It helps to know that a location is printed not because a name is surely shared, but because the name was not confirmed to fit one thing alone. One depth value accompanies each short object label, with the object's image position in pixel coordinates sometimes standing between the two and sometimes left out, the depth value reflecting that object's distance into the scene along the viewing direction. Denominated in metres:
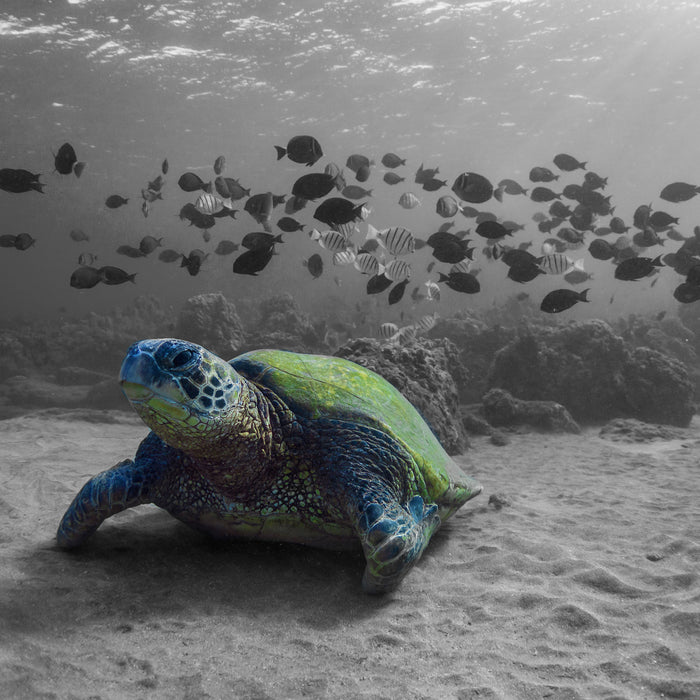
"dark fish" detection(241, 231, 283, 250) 5.33
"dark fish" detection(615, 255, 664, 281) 5.42
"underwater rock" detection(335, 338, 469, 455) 5.72
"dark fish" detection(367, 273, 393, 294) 6.36
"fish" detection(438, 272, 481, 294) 5.78
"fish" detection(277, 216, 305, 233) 6.31
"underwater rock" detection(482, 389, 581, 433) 7.08
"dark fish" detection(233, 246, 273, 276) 5.21
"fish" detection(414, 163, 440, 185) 7.54
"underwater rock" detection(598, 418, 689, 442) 6.46
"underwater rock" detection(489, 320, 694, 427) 7.75
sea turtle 2.16
